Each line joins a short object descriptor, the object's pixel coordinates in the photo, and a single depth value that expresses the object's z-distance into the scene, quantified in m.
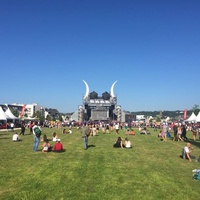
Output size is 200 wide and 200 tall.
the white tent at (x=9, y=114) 38.86
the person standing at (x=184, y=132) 23.10
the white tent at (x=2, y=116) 32.01
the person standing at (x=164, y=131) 22.26
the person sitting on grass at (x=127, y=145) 16.22
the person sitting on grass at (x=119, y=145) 16.41
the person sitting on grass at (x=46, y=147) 13.58
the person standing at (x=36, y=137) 13.83
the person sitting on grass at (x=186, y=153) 12.52
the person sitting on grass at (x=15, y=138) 19.67
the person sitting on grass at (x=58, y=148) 13.79
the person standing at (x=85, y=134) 15.05
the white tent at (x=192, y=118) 43.58
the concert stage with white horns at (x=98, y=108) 93.80
